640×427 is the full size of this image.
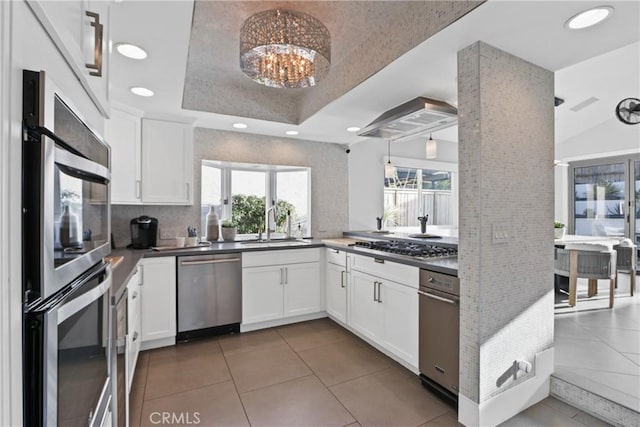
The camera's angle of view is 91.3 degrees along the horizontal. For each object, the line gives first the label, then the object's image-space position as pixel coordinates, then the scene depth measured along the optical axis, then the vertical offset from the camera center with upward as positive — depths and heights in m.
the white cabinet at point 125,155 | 2.88 +0.53
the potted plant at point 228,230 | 3.72 -0.22
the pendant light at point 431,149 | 3.21 +0.66
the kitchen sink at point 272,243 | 3.46 -0.36
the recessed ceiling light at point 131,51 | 1.85 +0.99
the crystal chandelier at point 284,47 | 1.79 +0.98
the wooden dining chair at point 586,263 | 3.39 -0.56
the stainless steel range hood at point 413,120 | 2.42 +0.77
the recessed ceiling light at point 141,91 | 2.48 +0.98
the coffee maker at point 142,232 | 3.10 -0.20
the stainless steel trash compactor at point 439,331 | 2.00 -0.81
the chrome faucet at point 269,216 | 3.92 -0.05
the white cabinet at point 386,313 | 2.37 -0.87
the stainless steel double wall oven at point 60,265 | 0.58 -0.12
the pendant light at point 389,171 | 4.33 +0.58
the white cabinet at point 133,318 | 2.05 -0.77
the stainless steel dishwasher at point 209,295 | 3.00 -0.82
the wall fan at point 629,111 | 3.83 +1.24
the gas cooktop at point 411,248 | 2.56 -0.33
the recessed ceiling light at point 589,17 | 1.47 +0.95
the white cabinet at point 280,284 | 3.27 -0.79
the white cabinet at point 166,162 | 3.10 +0.51
